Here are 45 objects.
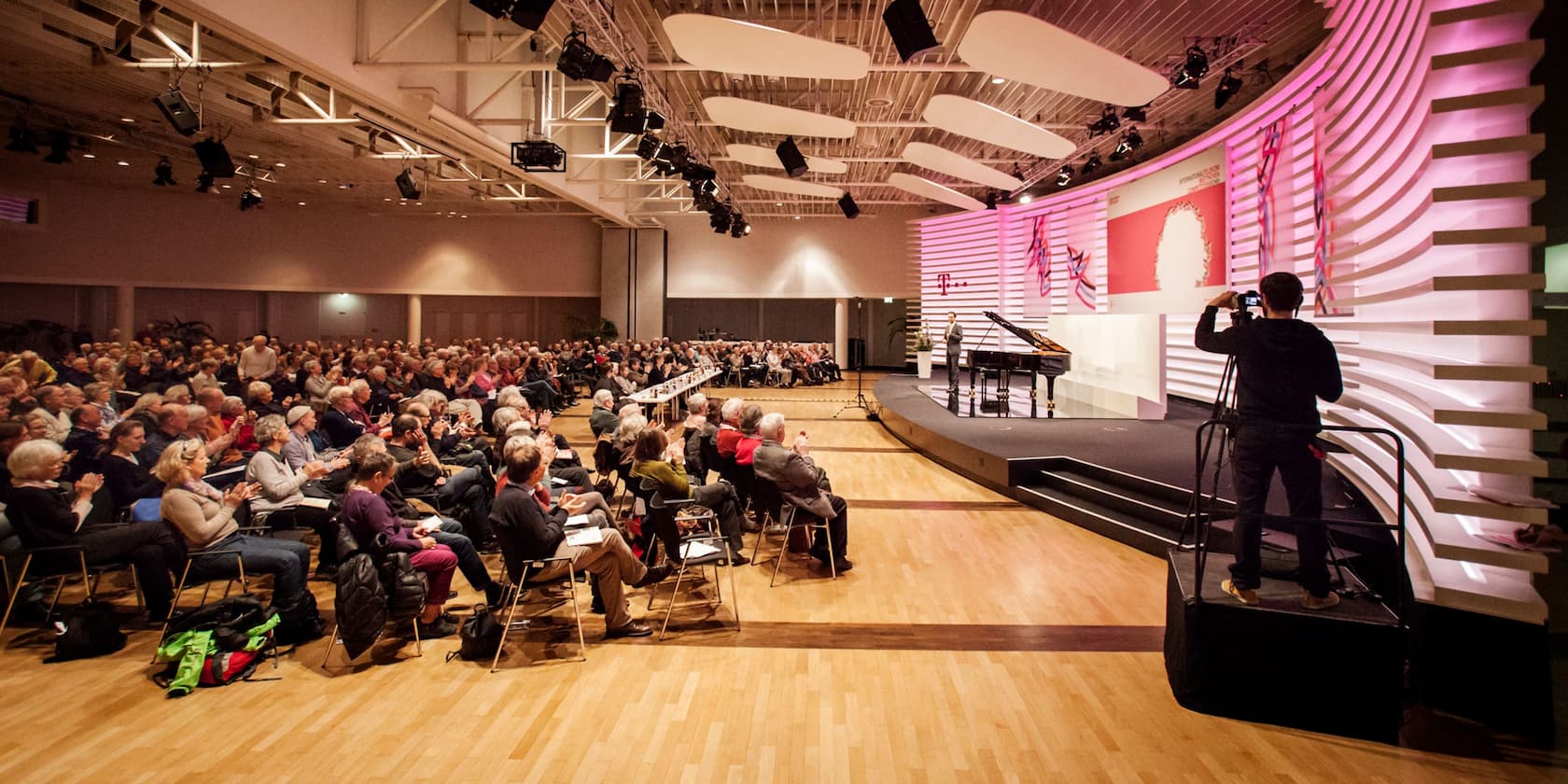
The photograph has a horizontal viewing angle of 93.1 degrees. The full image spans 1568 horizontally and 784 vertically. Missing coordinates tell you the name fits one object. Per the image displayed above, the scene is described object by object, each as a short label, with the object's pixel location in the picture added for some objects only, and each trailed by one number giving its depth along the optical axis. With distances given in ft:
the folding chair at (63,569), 11.97
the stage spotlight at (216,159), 27.14
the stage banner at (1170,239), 31.83
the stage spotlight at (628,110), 24.63
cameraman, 9.87
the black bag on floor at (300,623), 12.57
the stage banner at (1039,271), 47.26
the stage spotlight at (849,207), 46.39
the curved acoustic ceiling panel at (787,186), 39.63
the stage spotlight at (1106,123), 31.32
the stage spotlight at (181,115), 22.16
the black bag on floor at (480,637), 12.23
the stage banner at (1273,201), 26.55
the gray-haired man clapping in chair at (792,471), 15.64
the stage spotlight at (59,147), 34.55
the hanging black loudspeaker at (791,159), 32.50
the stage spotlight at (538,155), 30.94
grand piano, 32.09
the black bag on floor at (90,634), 11.91
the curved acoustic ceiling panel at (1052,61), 18.83
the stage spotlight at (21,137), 31.86
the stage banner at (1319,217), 22.02
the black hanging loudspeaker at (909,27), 18.37
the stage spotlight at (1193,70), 23.17
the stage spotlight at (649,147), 28.55
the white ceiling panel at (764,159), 34.74
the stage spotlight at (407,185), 37.45
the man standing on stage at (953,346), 35.42
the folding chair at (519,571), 12.04
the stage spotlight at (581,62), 21.21
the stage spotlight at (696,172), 35.17
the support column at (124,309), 56.13
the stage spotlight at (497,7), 18.30
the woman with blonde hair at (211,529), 12.14
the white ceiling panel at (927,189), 41.19
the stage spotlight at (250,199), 40.29
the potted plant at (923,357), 55.36
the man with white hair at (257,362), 34.81
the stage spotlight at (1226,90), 25.14
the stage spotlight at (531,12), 18.22
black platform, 9.55
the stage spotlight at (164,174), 37.76
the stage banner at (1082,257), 42.65
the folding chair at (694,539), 13.19
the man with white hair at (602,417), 22.63
